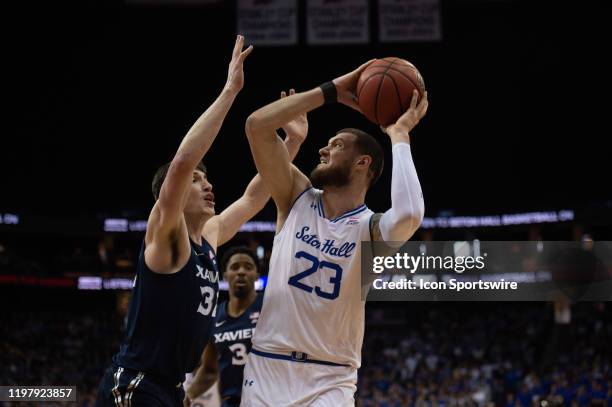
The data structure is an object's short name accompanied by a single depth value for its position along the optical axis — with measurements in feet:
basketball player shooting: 11.49
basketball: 12.30
